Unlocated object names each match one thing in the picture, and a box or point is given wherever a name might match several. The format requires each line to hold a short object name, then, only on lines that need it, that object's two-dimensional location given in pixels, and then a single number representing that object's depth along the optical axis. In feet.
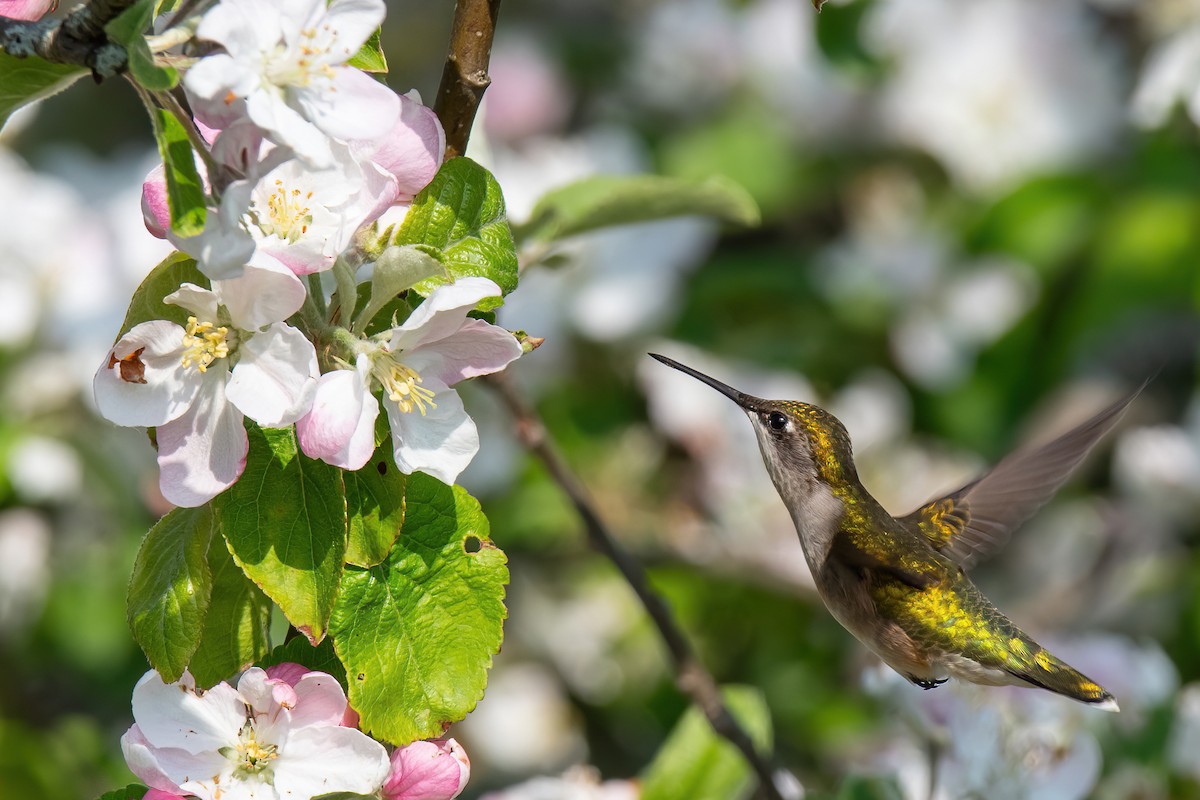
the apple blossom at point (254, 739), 7.45
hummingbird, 7.82
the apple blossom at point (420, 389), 7.40
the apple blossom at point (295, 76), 7.34
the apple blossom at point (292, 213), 7.36
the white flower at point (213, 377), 7.40
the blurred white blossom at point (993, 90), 13.24
